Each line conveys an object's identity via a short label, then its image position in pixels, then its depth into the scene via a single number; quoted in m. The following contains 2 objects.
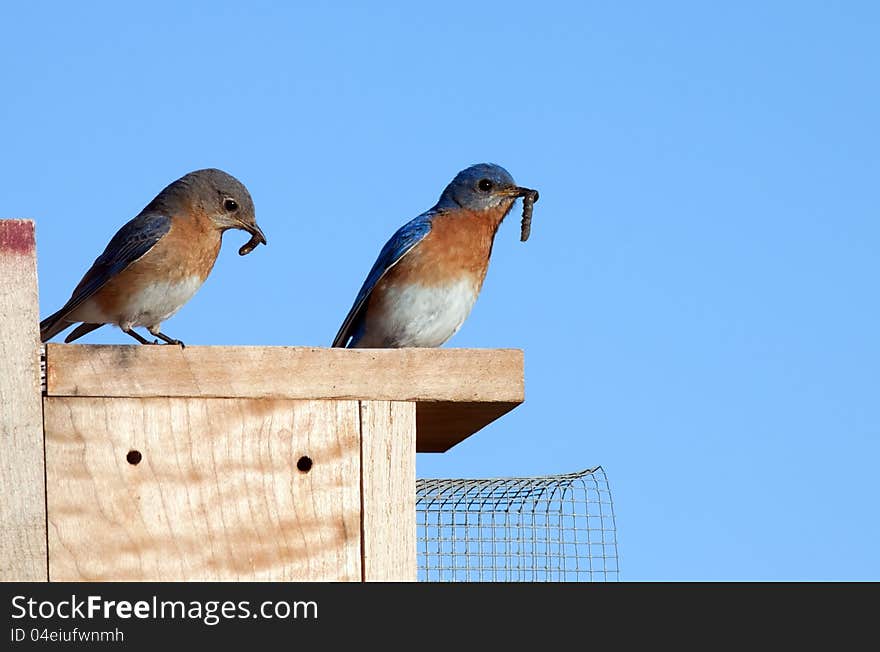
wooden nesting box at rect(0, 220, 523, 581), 7.96
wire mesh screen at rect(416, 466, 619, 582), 13.09
